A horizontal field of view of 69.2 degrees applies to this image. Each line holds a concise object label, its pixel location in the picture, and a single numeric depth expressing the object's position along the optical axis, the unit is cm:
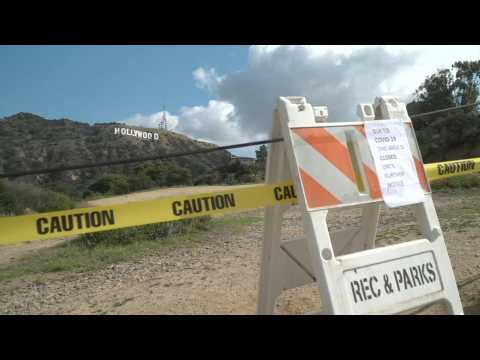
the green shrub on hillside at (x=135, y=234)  975
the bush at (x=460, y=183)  1486
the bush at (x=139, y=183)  3391
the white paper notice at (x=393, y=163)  223
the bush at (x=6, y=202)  1752
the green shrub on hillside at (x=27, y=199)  1711
